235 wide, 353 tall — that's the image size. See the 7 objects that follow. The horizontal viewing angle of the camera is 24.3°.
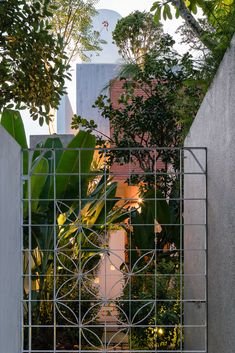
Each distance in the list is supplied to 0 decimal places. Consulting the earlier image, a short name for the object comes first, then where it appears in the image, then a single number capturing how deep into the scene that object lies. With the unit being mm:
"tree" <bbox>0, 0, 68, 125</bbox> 2117
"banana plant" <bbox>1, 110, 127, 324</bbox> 4340
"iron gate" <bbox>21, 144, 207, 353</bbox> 3715
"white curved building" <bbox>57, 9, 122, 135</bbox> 9867
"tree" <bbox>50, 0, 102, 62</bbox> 9891
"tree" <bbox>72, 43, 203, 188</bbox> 6137
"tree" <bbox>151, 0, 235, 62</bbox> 2477
